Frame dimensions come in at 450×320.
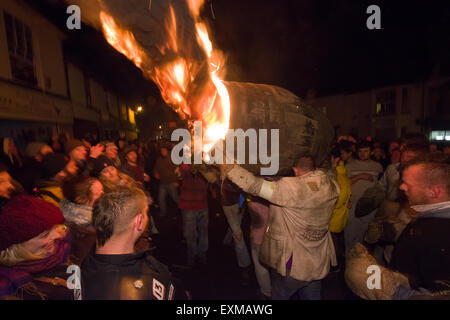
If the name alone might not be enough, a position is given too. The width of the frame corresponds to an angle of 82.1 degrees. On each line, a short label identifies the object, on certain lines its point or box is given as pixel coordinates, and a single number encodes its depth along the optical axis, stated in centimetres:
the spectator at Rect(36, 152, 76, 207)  338
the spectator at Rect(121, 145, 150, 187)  601
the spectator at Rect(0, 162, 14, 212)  294
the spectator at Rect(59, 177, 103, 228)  276
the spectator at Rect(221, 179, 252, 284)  426
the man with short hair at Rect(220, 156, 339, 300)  254
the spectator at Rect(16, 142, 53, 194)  429
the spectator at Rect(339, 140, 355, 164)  546
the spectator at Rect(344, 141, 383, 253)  438
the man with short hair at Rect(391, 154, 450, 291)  169
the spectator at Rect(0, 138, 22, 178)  495
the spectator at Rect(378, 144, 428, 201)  344
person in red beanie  177
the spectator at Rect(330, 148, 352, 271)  406
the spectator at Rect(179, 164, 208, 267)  449
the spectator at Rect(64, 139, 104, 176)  430
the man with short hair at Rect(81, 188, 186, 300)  156
